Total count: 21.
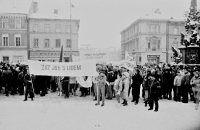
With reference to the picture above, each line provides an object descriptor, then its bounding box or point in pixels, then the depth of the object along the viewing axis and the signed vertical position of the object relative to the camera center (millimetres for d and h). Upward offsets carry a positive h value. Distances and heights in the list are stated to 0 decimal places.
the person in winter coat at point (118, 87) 10562 -1213
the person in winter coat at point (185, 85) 10938 -1136
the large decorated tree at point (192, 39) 17266 +1717
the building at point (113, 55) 75538 +2145
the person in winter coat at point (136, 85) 10931 -1154
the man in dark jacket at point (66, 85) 12477 -1320
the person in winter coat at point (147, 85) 10159 -1096
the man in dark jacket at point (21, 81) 12789 -1145
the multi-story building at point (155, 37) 42188 +4749
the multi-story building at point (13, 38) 35250 +3668
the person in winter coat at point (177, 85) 11250 -1171
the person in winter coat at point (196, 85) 9711 -1028
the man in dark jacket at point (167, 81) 11977 -1038
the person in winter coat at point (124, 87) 10352 -1176
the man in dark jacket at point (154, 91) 9227 -1219
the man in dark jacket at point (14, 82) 13184 -1226
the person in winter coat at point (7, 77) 12484 -919
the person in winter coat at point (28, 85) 11297 -1196
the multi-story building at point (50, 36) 36656 +4040
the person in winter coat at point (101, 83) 10423 -1037
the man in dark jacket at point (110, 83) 12075 -1161
